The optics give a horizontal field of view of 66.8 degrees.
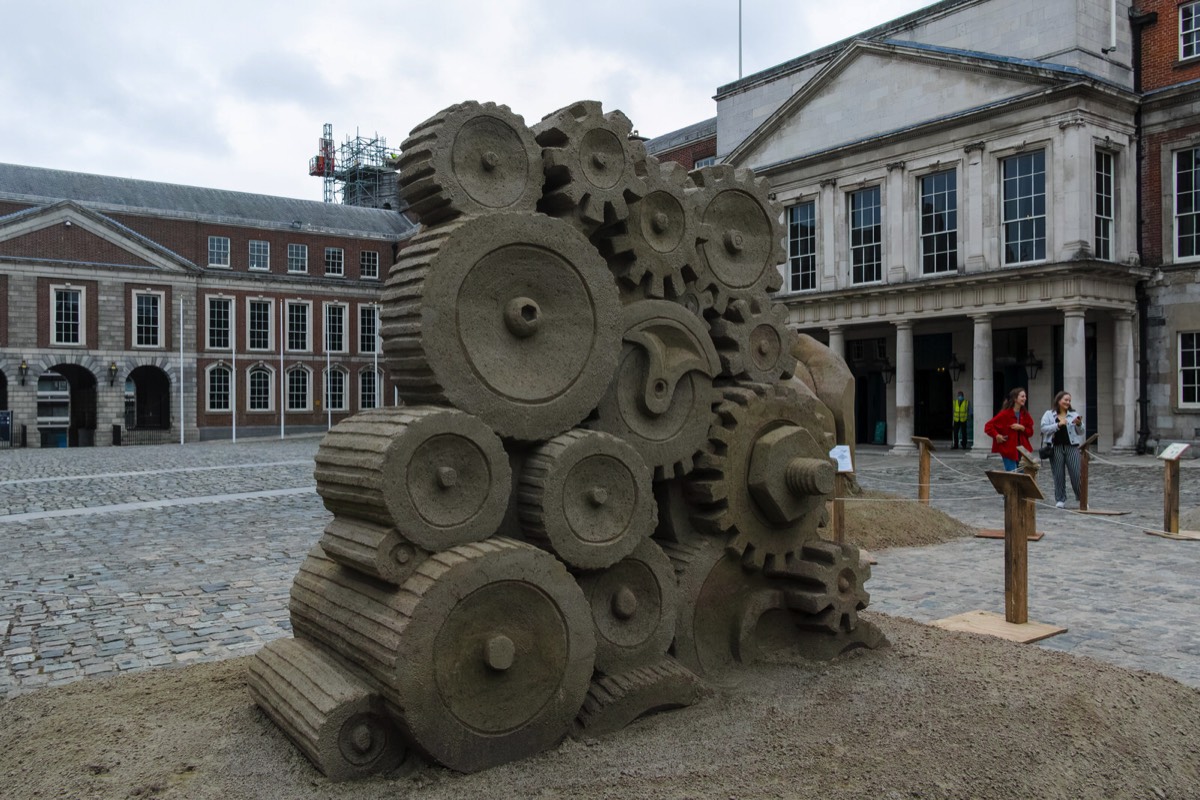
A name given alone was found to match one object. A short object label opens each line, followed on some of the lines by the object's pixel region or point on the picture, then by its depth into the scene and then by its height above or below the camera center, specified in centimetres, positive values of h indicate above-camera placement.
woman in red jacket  1205 -42
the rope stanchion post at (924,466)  1194 -92
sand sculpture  350 -34
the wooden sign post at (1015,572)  638 -126
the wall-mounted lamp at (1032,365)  2533 +87
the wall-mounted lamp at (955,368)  2759 +87
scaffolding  5775 +1502
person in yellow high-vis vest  2675 -72
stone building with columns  2220 +525
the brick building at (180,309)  3881 +428
